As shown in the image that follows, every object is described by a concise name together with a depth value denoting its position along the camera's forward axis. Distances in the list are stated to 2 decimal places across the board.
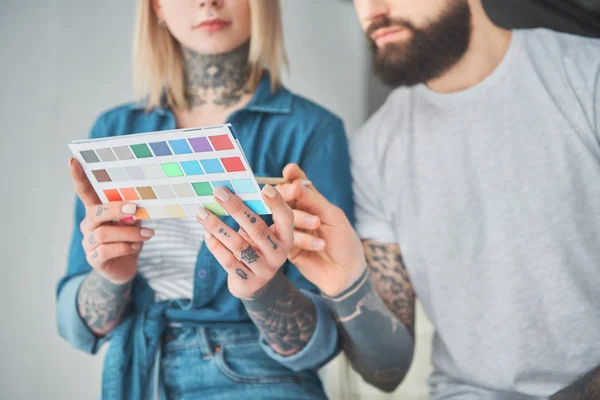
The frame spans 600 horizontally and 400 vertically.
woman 0.95
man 0.82
